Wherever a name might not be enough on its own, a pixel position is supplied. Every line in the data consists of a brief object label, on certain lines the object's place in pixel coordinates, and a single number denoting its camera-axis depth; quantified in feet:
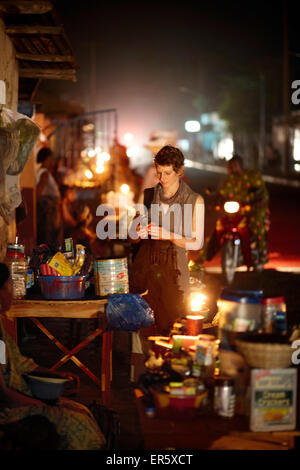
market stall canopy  32.37
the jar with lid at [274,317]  22.97
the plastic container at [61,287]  28.42
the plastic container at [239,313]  22.55
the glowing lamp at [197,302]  29.56
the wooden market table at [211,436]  20.51
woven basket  20.90
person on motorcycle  65.62
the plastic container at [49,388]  24.40
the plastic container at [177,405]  21.69
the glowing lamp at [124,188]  69.00
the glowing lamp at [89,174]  93.07
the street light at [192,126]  174.30
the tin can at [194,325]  26.31
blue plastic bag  28.46
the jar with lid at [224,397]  21.61
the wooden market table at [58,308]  28.65
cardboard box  20.80
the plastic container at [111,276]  28.90
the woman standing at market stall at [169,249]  31.38
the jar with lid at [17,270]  28.82
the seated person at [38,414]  21.65
